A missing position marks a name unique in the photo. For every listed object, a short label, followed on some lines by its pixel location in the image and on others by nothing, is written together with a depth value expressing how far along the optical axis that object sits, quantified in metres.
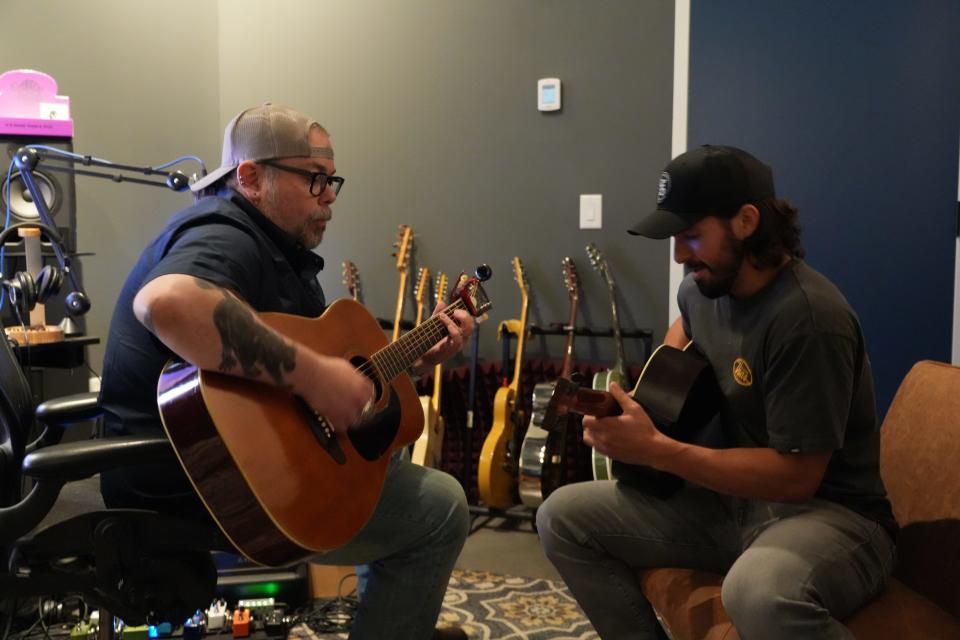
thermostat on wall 3.41
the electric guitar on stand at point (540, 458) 3.03
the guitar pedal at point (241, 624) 2.19
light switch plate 3.40
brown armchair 1.41
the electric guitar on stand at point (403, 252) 3.52
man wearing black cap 1.42
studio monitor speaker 2.80
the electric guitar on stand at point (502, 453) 3.16
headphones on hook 2.25
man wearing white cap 1.32
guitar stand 3.25
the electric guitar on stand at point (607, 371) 2.69
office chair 1.35
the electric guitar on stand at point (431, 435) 3.19
